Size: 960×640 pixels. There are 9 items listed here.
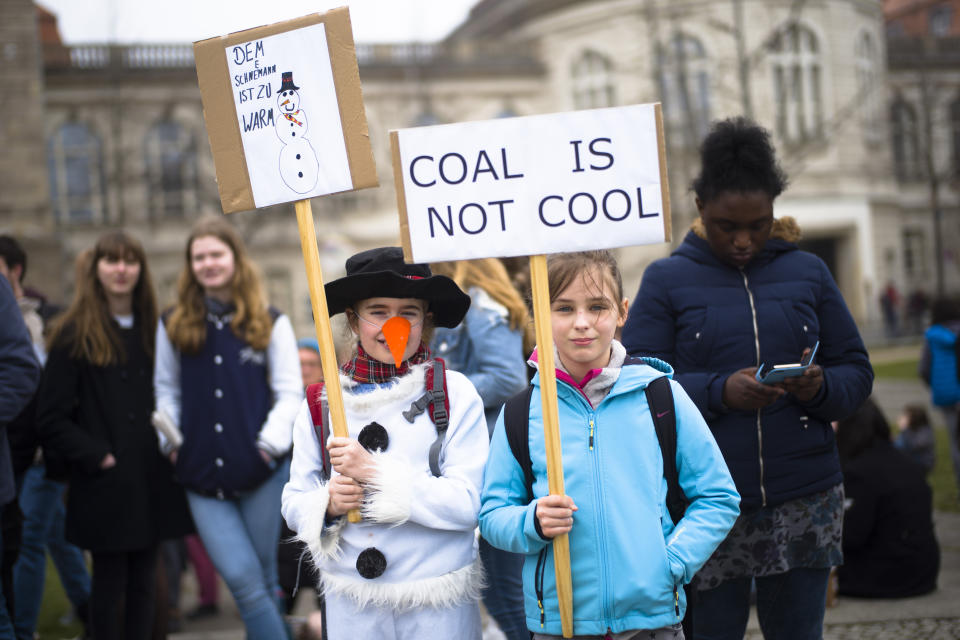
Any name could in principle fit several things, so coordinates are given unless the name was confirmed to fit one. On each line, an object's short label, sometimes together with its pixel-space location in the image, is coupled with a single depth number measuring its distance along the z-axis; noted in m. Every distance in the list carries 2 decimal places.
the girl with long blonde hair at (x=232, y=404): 4.42
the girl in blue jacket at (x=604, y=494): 2.66
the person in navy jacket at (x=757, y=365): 3.25
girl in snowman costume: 2.89
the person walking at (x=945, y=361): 8.55
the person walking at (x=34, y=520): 4.97
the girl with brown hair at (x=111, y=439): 4.59
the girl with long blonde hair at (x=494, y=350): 4.17
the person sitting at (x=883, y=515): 5.57
